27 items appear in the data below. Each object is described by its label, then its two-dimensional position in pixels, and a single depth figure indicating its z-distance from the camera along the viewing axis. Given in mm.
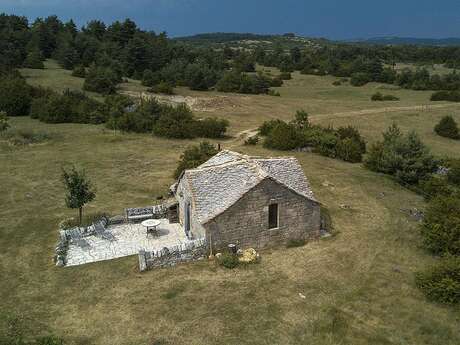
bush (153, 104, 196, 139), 46938
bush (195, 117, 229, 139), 47594
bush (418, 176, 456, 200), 30844
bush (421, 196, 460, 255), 21547
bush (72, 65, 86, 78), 73875
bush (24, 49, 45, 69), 75875
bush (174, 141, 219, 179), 32062
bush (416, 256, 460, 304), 17859
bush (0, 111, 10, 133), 45512
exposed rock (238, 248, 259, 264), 20422
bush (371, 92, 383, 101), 75438
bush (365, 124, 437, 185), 34781
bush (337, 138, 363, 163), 41719
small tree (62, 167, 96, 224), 23547
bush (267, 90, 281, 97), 79238
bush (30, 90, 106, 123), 52375
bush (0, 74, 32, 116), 54281
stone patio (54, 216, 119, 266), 21502
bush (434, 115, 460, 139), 52681
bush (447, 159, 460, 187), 35531
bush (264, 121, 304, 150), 42625
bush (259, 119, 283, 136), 47475
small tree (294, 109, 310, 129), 49250
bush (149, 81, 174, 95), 68750
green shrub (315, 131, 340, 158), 42469
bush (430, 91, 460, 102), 74750
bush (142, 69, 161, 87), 74875
